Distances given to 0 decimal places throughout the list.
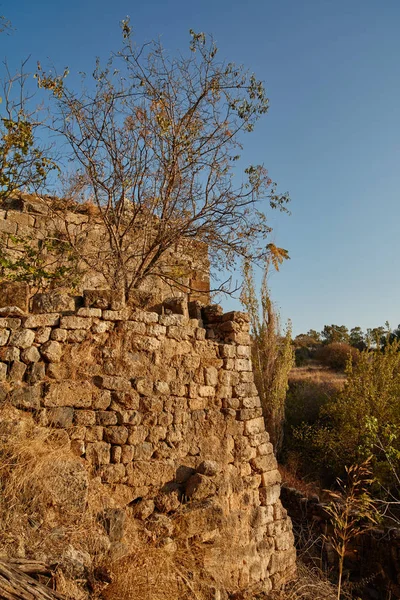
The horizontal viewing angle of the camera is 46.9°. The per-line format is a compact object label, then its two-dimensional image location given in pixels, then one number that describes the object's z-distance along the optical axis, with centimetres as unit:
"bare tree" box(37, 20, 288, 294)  566
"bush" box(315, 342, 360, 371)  2338
